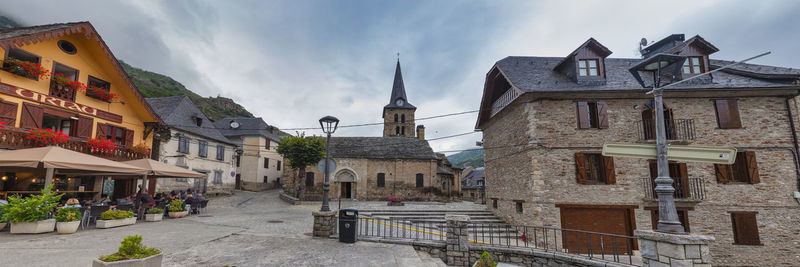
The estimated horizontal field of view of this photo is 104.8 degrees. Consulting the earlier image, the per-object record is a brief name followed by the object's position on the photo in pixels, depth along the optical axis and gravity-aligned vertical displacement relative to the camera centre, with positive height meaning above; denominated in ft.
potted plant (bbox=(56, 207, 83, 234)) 27.02 -4.02
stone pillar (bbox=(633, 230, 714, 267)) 17.02 -4.29
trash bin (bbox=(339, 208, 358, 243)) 28.53 -4.69
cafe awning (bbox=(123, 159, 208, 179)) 39.04 +0.69
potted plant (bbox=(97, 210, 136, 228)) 31.17 -4.51
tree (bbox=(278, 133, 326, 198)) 76.43 +6.04
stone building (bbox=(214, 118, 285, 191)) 104.12 +8.34
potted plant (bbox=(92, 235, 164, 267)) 13.16 -3.60
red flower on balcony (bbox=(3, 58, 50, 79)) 36.57 +12.98
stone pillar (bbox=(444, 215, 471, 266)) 29.66 -6.45
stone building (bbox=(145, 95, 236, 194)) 67.21 +6.54
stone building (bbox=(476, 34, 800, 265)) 39.40 +1.81
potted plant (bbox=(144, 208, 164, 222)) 37.93 -4.88
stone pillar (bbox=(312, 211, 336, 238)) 30.27 -4.80
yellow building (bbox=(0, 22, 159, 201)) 36.88 +11.18
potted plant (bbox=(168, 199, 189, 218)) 41.98 -4.63
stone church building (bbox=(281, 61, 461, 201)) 89.86 -0.50
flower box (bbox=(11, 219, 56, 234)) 26.19 -4.41
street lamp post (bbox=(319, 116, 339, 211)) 30.92 +5.26
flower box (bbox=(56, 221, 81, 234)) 26.91 -4.54
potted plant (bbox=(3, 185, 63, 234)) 26.05 -3.29
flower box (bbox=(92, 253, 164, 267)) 12.90 -3.80
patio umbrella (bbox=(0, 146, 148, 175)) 27.86 +1.48
